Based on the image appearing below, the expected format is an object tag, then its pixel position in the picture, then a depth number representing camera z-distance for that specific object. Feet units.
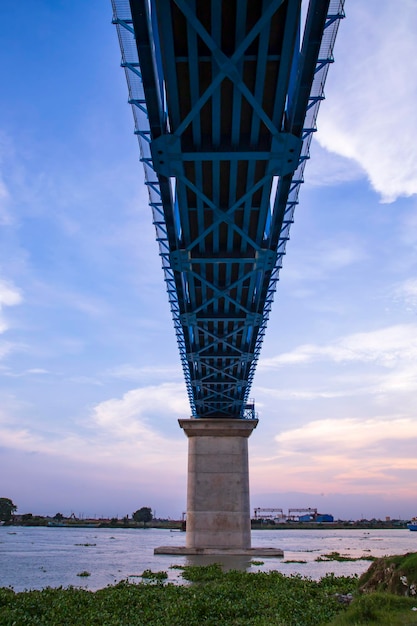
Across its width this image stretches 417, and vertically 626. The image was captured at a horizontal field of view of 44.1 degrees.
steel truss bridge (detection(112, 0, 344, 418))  39.73
